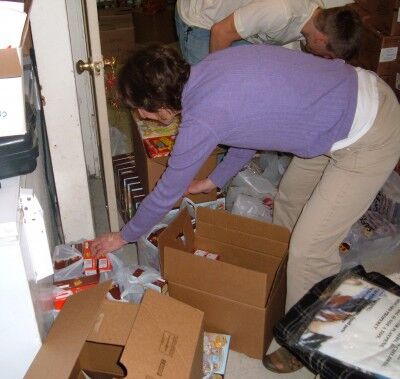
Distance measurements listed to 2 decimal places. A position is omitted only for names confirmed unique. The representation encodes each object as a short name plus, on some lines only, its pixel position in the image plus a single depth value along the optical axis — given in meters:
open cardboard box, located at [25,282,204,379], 1.11
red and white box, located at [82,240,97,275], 1.57
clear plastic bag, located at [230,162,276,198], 2.10
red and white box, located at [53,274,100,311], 1.46
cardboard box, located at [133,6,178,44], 4.31
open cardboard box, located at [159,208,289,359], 1.46
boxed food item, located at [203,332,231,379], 1.51
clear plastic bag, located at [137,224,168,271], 1.74
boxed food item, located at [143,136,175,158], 1.91
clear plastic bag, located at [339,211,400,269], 1.98
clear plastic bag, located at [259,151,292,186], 2.22
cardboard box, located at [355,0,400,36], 2.35
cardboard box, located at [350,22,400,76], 2.41
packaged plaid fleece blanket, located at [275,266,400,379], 1.11
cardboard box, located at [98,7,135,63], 4.14
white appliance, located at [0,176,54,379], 0.95
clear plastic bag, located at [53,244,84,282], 1.57
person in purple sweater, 1.17
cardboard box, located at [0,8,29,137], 0.90
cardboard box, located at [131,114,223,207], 1.94
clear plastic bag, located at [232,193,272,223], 1.97
